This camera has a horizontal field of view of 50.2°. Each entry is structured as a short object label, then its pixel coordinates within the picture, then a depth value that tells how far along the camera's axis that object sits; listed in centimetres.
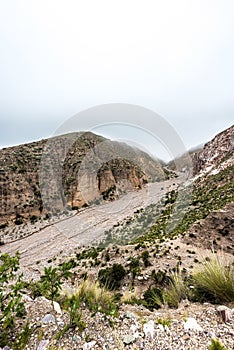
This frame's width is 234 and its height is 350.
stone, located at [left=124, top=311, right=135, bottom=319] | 355
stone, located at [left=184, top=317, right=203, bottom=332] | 323
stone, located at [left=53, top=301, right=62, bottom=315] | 372
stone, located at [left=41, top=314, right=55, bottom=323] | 346
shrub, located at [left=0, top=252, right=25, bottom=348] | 308
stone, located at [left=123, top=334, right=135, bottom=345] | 303
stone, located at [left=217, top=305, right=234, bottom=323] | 336
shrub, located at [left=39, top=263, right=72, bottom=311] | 326
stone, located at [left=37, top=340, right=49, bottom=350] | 298
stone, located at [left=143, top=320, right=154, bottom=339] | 316
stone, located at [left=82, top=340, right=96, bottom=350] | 296
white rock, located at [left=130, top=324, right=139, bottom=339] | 313
